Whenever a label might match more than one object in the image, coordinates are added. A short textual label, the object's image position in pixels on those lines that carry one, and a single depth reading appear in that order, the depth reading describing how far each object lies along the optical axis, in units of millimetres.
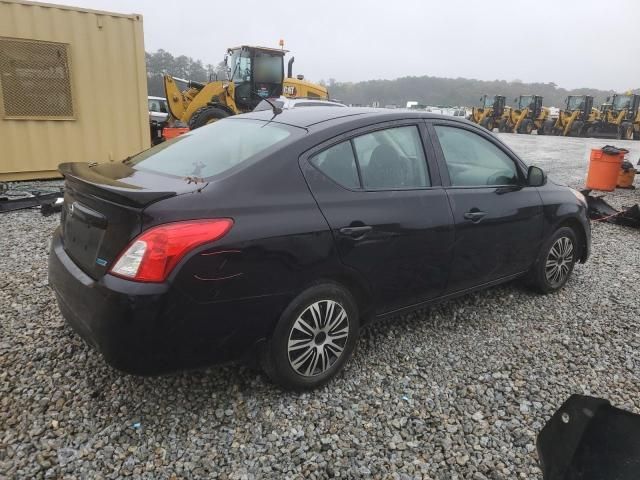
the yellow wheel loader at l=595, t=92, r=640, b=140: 29953
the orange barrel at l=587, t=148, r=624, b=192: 9898
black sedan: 2100
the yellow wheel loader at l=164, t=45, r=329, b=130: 14367
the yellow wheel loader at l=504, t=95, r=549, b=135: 32438
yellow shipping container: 7316
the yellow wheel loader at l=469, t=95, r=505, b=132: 34062
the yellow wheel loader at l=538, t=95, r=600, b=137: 31312
